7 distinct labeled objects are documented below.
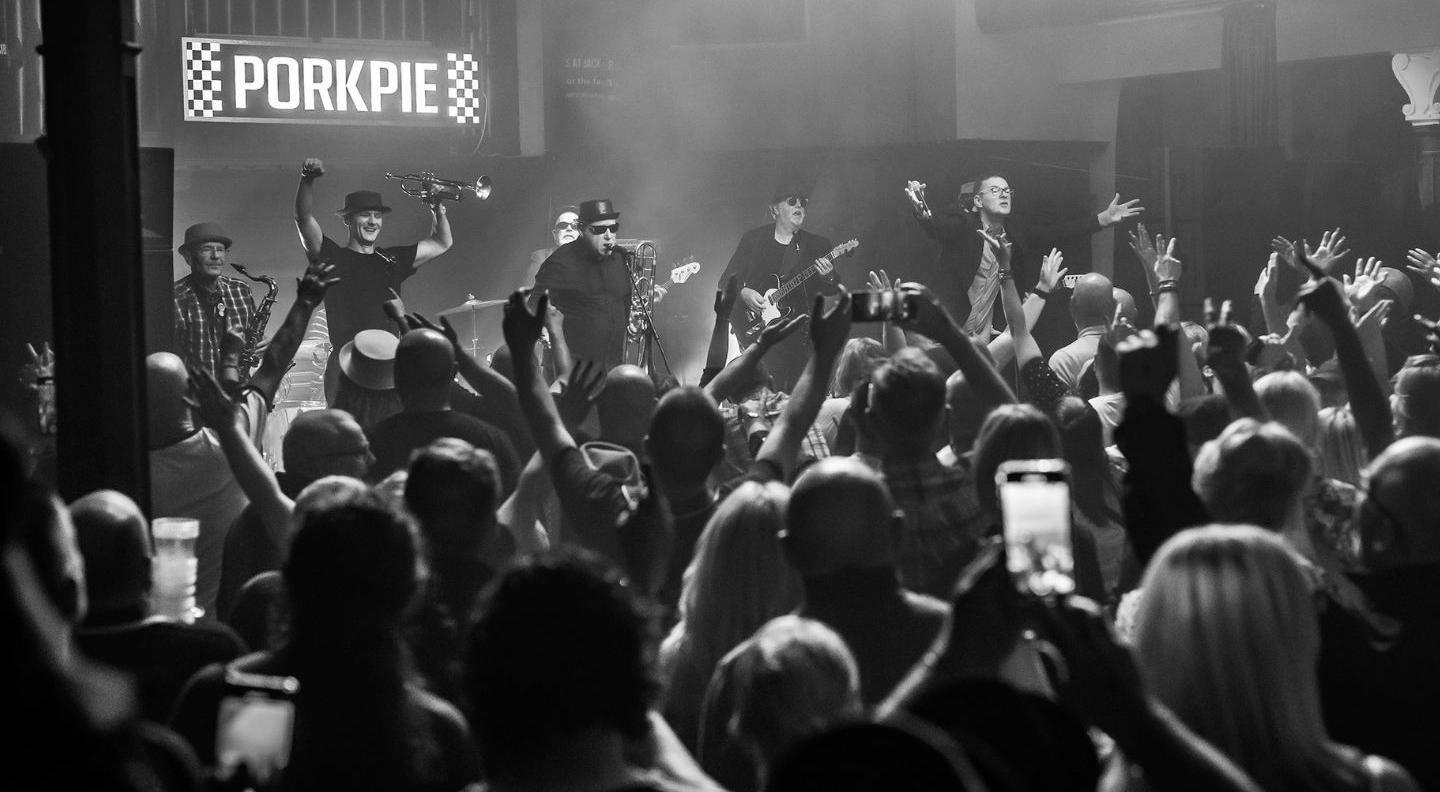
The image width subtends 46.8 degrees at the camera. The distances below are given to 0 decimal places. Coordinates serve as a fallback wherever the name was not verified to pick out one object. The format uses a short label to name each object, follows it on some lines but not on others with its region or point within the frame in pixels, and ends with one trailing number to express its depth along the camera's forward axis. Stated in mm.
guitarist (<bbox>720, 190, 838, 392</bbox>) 12398
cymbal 11672
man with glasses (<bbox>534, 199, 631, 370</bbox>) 11461
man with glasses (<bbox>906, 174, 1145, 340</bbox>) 12258
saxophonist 9953
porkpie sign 12406
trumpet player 10250
